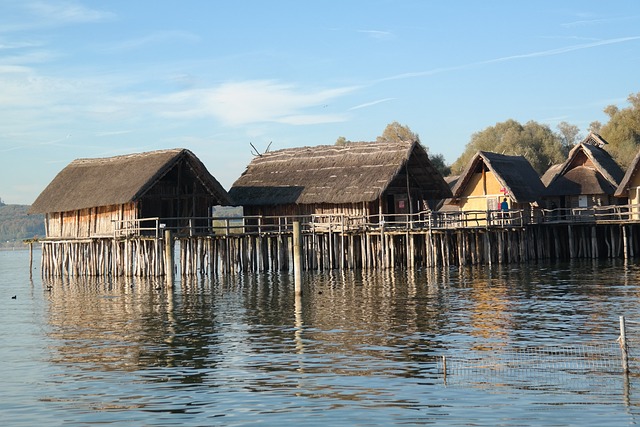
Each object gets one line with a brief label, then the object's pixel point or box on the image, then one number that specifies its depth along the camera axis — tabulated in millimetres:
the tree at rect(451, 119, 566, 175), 91062
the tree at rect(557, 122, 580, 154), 117312
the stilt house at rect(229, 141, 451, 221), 47562
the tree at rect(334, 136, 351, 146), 101125
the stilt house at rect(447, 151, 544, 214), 52000
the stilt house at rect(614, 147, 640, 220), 48562
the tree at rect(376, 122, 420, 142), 94750
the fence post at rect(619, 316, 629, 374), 16944
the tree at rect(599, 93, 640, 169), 82688
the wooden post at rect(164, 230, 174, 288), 38688
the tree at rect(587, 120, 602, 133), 104300
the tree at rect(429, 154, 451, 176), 88344
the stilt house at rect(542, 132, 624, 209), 54094
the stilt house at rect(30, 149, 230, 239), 45375
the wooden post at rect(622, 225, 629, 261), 47250
